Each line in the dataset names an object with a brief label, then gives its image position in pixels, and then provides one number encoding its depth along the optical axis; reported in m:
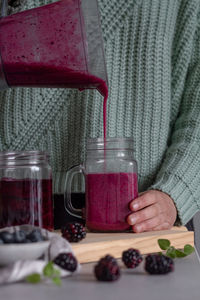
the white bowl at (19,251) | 0.77
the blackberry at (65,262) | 0.77
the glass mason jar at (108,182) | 1.13
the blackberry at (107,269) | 0.75
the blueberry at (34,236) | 0.80
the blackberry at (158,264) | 0.80
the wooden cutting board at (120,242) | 0.94
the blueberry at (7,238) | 0.79
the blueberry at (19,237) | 0.78
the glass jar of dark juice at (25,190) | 1.07
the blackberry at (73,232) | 0.97
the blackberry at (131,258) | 0.84
